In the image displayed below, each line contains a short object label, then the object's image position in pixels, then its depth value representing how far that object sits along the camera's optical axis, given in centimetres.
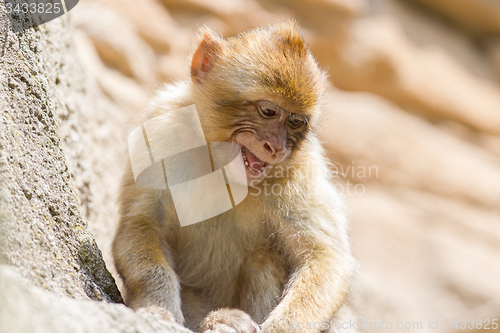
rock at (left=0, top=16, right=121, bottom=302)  446
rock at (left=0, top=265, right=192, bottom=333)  319
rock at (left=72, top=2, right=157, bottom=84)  1254
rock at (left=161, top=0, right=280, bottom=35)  1537
